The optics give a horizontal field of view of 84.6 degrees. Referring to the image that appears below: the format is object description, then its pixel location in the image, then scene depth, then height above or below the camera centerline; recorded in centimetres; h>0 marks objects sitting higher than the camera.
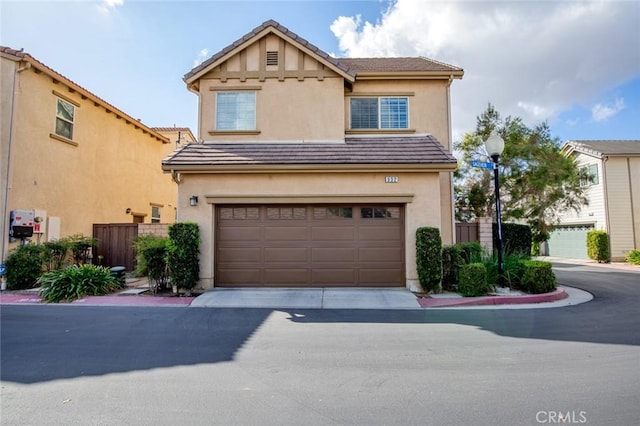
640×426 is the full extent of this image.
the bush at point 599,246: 1930 -50
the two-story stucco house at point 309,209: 998 +83
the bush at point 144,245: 974 -19
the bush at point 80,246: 1202 -28
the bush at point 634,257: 1777 -104
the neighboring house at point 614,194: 1941 +245
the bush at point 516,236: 1398 +5
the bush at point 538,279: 927 -110
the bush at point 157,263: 958 -69
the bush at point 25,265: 1050 -81
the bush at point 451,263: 973 -71
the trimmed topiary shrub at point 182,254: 935 -43
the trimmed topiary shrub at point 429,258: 923 -55
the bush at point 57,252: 1123 -44
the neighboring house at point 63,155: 1102 +319
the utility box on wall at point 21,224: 1080 +46
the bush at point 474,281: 892 -111
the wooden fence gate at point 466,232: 1242 +19
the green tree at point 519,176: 1424 +253
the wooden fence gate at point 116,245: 1323 -26
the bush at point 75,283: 922 -123
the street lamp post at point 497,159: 984 +224
